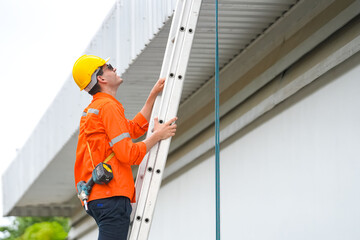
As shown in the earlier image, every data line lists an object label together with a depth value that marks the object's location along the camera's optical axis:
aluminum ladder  7.47
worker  7.41
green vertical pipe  7.32
